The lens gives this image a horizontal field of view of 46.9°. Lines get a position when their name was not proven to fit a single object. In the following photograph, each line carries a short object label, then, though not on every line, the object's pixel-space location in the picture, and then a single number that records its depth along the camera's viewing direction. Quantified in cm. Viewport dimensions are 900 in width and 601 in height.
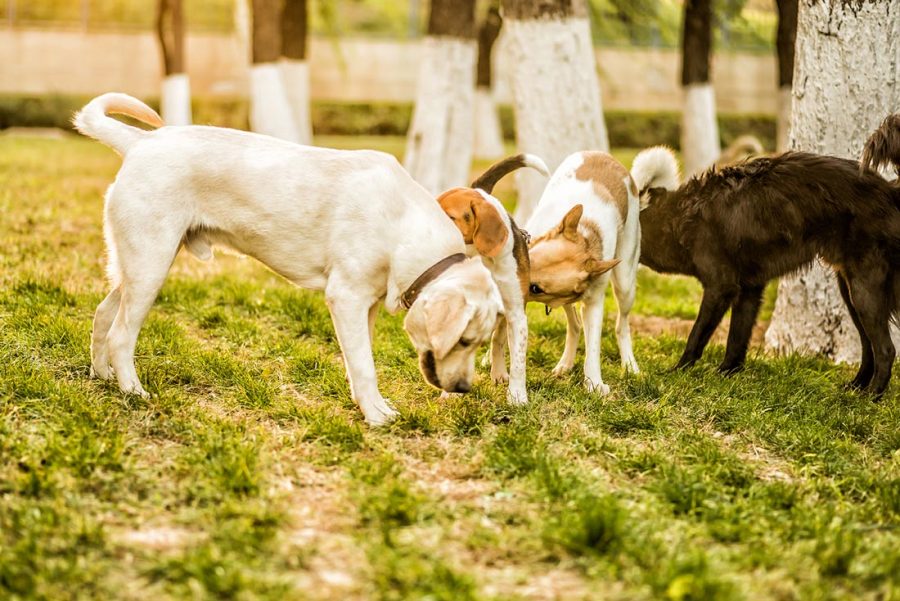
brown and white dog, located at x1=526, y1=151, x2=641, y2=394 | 525
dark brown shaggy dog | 540
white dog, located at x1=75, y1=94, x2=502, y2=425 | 461
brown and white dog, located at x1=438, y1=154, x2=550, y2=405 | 484
